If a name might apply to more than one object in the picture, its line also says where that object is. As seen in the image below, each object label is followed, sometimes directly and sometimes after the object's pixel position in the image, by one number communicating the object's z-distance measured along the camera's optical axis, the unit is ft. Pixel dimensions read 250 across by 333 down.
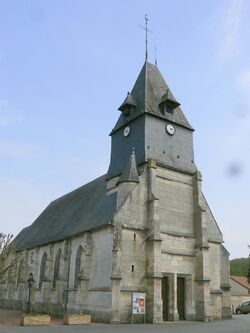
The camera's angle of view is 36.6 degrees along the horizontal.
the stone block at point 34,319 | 62.91
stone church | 71.61
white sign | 67.10
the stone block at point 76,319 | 64.08
